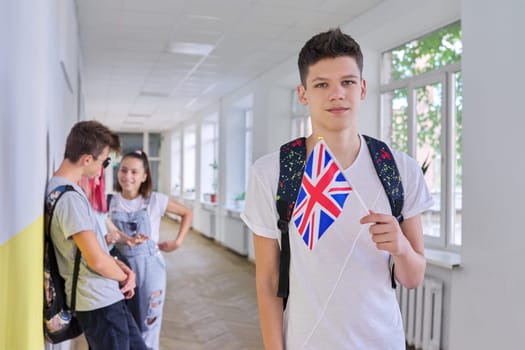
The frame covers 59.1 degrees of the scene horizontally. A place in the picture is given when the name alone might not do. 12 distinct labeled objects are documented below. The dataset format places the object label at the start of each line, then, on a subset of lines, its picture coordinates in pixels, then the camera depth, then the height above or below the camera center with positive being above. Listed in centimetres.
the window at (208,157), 1187 +32
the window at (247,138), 941 +65
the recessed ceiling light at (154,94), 902 +149
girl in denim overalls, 263 -38
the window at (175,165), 1653 +13
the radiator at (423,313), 357 -114
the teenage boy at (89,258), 172 -34
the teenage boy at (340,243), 104 -16
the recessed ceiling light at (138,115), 1255 +147
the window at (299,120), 678 +76
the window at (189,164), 1441 +15
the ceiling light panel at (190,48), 557 +150
